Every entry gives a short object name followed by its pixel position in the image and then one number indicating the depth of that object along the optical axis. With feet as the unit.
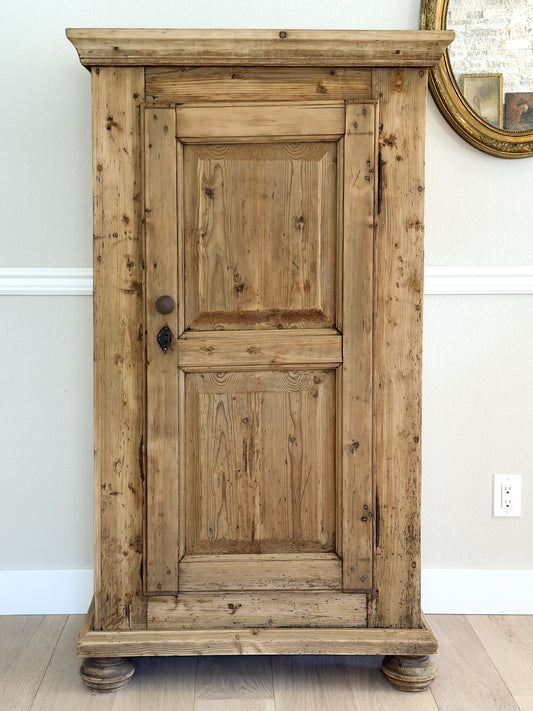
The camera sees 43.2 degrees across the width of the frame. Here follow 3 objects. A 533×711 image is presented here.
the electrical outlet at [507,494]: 6.50
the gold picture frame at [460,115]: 6.05
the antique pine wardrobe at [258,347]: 4.93
